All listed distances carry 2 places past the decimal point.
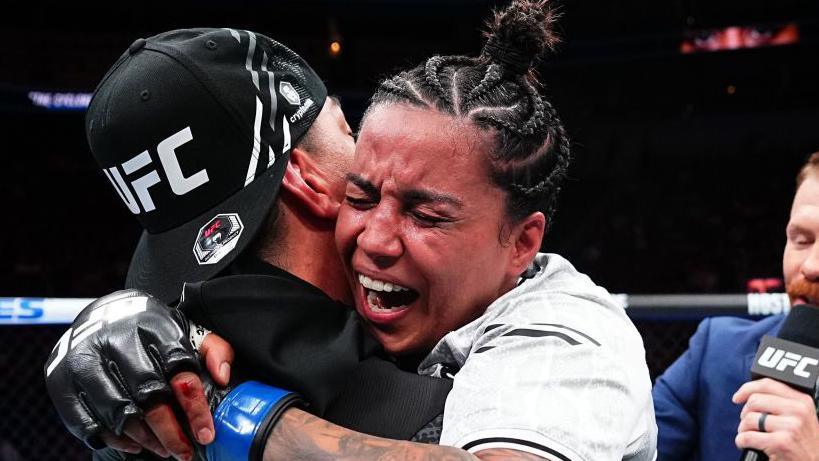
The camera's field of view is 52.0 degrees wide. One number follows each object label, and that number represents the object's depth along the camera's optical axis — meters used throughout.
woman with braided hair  0.83
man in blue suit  1.55
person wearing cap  0.93
